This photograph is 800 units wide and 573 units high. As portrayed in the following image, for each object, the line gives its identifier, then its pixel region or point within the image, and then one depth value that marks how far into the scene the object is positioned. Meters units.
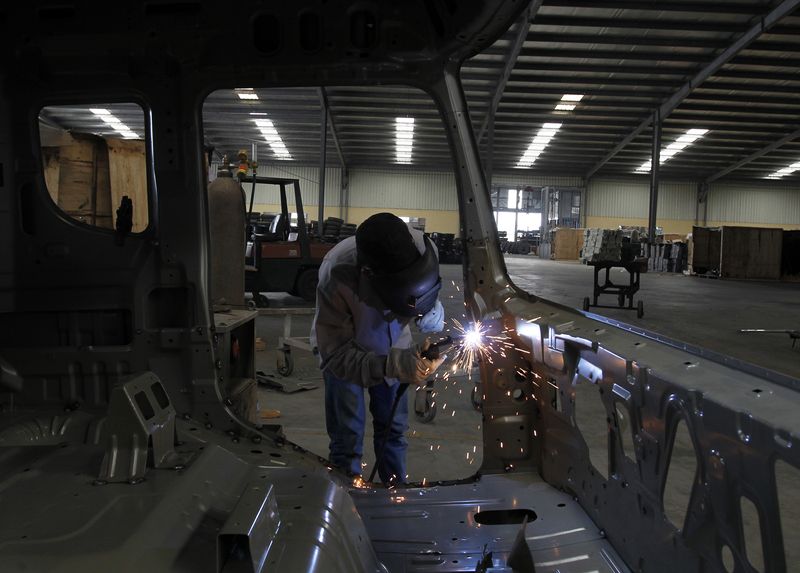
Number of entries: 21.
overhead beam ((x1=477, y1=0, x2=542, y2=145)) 12.35
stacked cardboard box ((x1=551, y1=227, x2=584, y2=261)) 25.41
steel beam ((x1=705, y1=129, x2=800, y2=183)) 20.00
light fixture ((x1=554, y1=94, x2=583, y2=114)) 17.14
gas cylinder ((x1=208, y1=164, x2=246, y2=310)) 3.38
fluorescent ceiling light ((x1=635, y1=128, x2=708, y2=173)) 20.53
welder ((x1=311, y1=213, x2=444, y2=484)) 2.15
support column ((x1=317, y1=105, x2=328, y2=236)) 15.15
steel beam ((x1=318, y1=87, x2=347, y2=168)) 15.34
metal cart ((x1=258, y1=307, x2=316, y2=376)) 5.74
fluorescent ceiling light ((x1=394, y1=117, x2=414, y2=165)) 18.88
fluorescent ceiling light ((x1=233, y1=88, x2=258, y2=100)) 15.62
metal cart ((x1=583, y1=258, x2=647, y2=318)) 9.58
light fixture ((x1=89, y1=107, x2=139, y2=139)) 16.08
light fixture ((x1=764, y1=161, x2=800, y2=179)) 24.97
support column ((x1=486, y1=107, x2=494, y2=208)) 16.59
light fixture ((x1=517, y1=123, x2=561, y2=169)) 20.03
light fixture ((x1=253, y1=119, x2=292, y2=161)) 18.89
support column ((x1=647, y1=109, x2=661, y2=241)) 18.00
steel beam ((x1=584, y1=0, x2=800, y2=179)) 12.12
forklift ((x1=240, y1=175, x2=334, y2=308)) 10.26
